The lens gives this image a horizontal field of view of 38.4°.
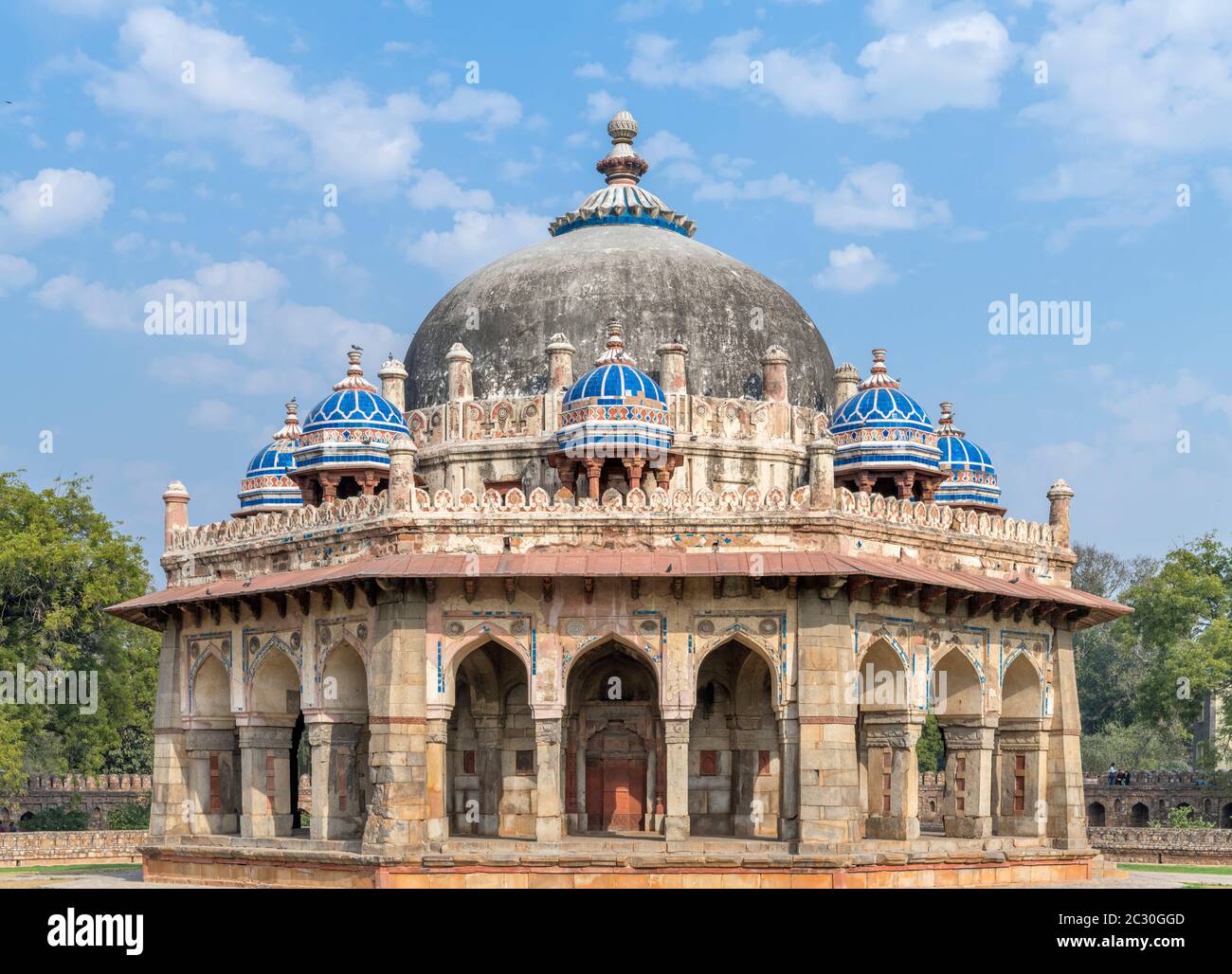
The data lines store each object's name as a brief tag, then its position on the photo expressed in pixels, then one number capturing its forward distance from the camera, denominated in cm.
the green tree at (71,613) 4775
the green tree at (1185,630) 4972
